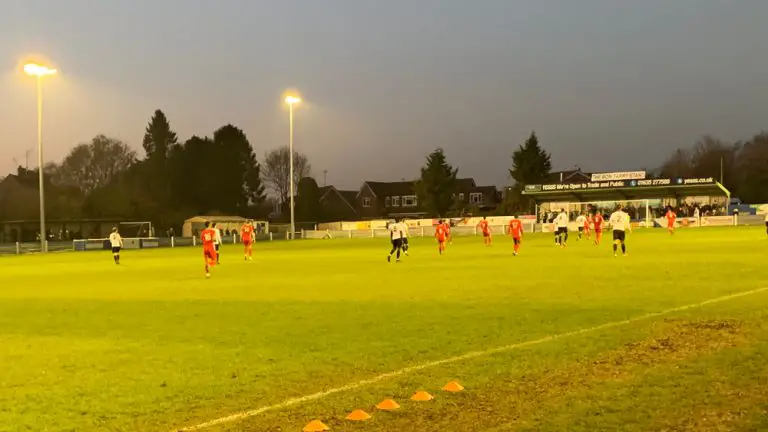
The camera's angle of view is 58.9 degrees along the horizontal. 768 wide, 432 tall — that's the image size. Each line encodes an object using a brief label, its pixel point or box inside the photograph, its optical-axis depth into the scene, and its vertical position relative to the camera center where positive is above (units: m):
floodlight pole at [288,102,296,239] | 62.22 +8.98
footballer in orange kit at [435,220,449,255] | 34.84 -1.00
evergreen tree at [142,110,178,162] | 109.31 +13.70
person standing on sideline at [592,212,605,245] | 37.03 -0.65
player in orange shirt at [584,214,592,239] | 47.27 -1.04
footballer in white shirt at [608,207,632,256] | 27.86 -0.51
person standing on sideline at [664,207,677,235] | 49.82 -0.70
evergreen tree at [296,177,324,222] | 96.75 +2.04
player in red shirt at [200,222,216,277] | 24.36 -0.84
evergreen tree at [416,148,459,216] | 98.31 +4.57
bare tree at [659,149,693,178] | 116.38 +7.60
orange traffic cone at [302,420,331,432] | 5.94 -1.84
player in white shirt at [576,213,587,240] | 43.53 -0.52
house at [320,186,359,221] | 116.00 +2.97
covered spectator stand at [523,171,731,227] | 78.19 +2.03
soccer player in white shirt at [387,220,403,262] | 29.25 -0.82
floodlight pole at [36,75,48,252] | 48.53 +6.20
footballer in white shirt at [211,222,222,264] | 25.33 -0.71
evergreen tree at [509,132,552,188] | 106.38 +7.84
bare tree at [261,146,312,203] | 117.56 +8.69
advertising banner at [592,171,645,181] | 82.75 +4.42
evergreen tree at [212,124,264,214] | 103.06 +7.65
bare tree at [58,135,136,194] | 94.53 +8.17
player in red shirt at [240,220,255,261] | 34.16 -0.77
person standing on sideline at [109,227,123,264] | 34.38 -1.05
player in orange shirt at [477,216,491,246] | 41.07 -0.88
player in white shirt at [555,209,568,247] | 37.74 -0.62
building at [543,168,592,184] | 110.30 +6.16
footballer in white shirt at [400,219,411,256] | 29.45 -0.59
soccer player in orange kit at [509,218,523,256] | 31.45 -0.80
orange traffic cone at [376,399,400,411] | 6.57 -1.84
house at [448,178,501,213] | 115.51 +3.43
